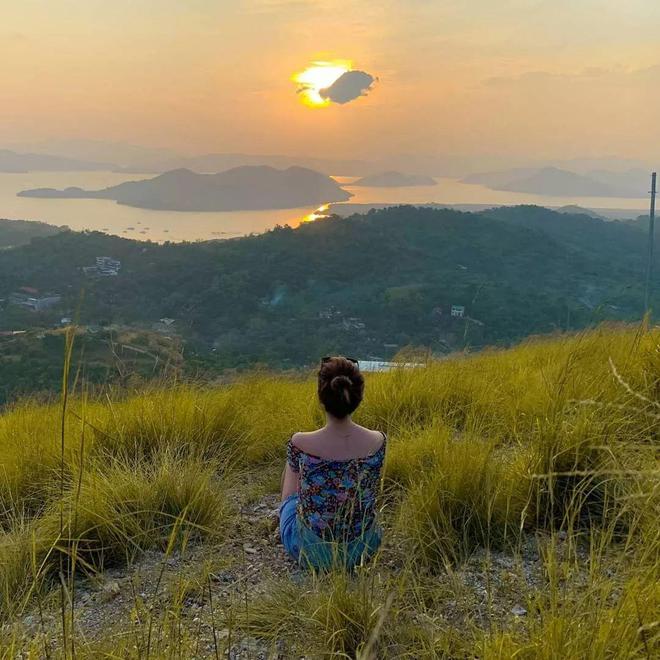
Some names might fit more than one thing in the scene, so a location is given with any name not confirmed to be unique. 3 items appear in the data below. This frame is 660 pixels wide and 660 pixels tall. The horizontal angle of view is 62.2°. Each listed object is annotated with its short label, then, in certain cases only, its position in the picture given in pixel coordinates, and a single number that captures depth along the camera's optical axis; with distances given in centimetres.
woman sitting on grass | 244
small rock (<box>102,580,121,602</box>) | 243
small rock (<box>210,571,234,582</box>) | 249
